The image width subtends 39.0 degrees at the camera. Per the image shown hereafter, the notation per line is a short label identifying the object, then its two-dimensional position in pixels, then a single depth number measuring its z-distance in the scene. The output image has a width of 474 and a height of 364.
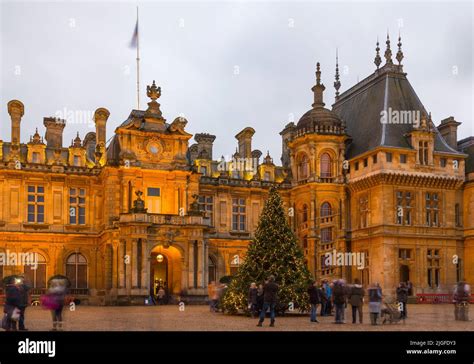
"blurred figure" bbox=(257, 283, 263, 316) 27.25
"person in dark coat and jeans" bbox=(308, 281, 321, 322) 25.34
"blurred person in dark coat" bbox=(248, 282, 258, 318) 27.23
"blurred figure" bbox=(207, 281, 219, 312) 33.04
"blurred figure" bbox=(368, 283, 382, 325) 23.92
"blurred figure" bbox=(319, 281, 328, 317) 29.09
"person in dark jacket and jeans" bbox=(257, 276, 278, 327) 23.09
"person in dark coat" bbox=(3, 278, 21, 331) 20.11
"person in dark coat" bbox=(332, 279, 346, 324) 24.61
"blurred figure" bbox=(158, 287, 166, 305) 43.18
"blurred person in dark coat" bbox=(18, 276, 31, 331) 20.42
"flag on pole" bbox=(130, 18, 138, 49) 49.62
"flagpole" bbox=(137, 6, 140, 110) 51.28
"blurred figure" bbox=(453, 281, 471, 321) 26.02
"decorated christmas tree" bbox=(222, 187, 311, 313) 28.94
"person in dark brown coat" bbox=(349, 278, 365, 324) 25.06
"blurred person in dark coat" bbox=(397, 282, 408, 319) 25.24
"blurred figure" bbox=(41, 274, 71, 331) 20.66
